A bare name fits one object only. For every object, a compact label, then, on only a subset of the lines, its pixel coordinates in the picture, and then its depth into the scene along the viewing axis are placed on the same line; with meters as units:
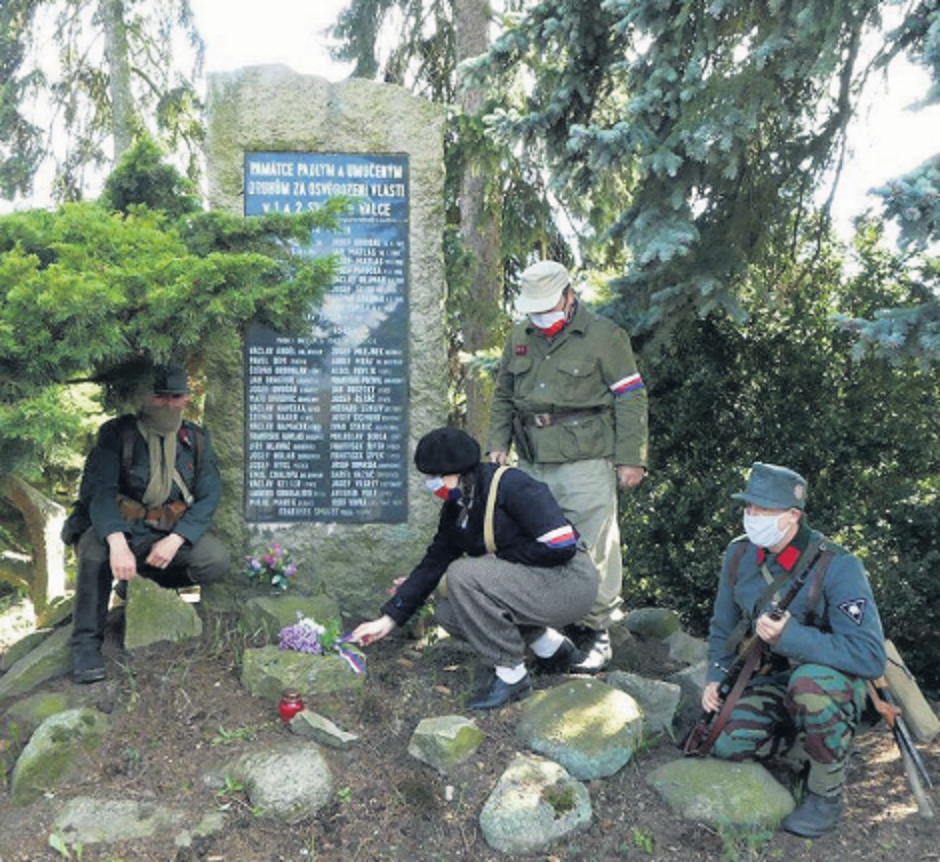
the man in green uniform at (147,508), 4.81
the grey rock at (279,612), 4.98
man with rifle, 3.75
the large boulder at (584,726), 4.09
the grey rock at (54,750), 3.99
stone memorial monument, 5.67
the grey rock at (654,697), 4.48
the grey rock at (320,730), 4.20
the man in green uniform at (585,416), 5.07
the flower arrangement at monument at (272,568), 5.55
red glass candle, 4.30
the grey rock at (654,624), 6.05
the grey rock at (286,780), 3.86
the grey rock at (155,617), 4.88
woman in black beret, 4.40
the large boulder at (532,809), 3.74
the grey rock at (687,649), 5.57
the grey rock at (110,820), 3.73
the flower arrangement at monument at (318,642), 4.67
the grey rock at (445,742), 4.05
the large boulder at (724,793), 3.80
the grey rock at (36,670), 4.75
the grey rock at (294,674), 4.47
